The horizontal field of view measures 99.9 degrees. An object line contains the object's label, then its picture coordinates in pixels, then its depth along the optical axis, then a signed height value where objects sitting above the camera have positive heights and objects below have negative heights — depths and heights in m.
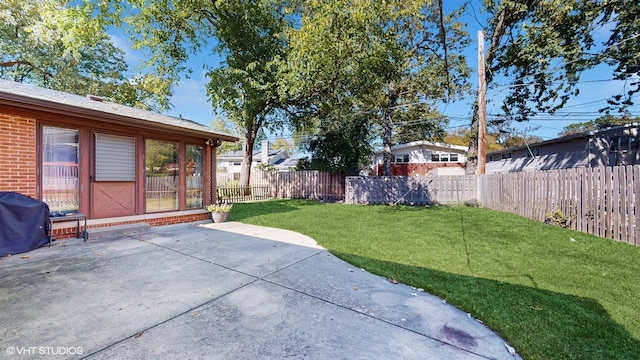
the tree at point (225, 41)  11.59 +6.67
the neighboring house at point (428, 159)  21.67 +1.82
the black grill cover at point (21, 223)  4.26 -0.68
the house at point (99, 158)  4.92 +0.54
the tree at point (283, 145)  49.16 +6.73
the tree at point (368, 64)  9.48 +5.15
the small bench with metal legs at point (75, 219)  4.92 -0.73
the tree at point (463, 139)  27.83 +4.85
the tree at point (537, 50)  11.70 +6.23
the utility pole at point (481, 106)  10.53 +2.98
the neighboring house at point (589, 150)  10.41 +1.36
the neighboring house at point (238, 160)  32.88 +2.73
